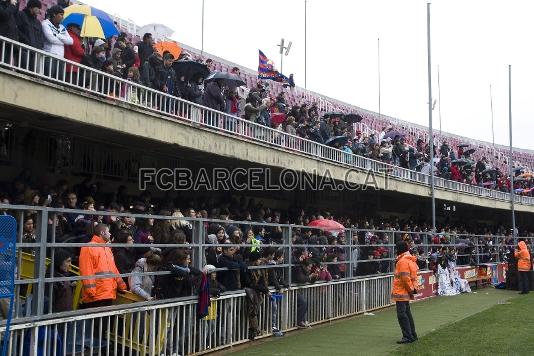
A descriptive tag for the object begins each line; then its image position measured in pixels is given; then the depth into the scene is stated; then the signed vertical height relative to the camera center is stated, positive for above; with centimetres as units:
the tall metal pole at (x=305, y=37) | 3519 +1145
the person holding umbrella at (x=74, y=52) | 1036 +324
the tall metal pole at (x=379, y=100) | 4293 +976
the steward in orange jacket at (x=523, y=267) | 2011 -69
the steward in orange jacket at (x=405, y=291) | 1040 -78
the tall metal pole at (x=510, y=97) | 2819 +660
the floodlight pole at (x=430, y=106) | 2088 +455
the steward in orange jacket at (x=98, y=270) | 744 -36
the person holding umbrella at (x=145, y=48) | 1343 +410
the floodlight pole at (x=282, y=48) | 3256 +1000
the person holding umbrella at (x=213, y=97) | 1454 +334
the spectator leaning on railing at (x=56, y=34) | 1037 +339
